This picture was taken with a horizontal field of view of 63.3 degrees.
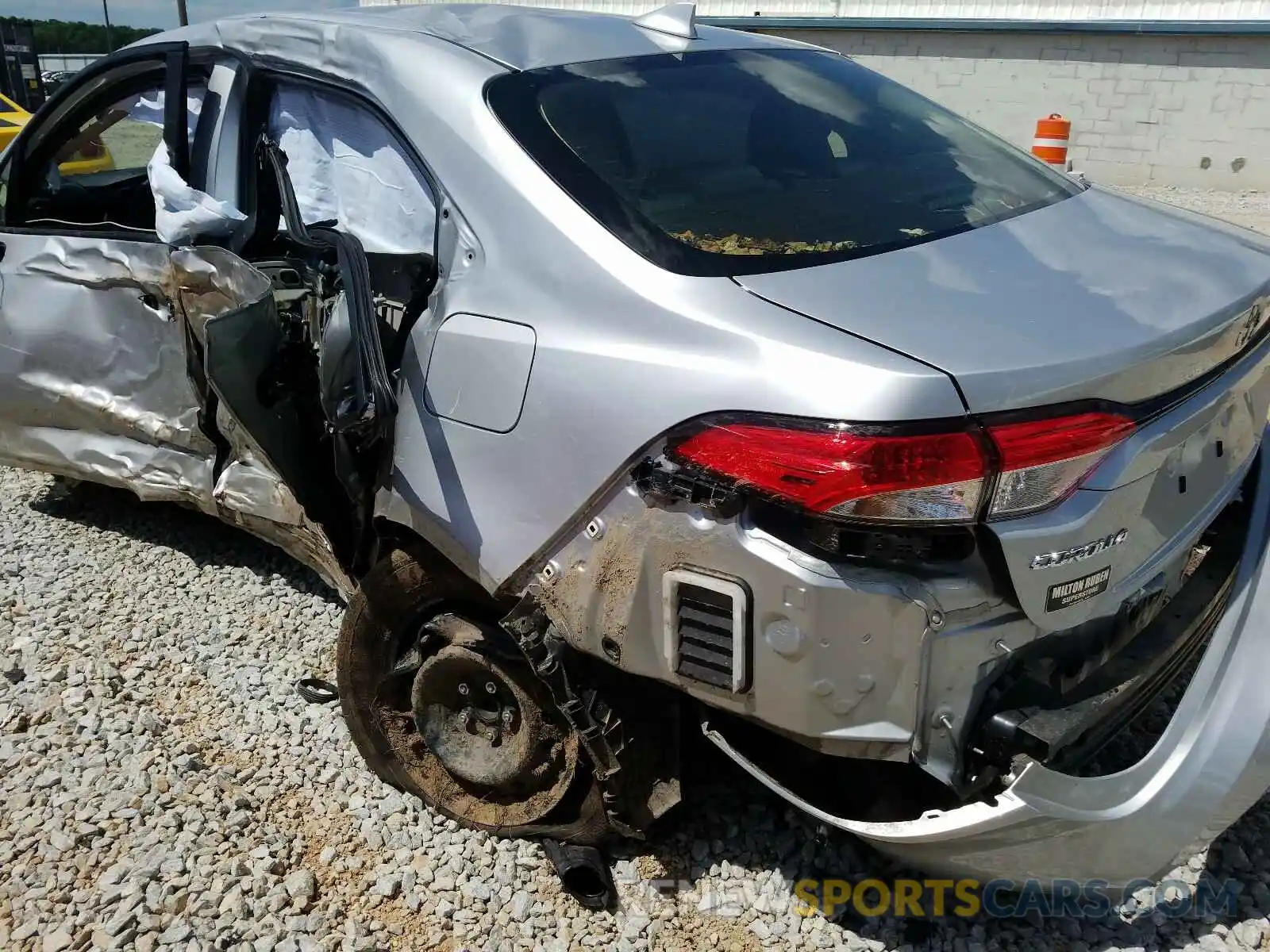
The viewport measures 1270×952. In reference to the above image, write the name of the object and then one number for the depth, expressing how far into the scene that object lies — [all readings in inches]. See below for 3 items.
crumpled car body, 65.7
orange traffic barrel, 411.8
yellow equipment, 152.2
